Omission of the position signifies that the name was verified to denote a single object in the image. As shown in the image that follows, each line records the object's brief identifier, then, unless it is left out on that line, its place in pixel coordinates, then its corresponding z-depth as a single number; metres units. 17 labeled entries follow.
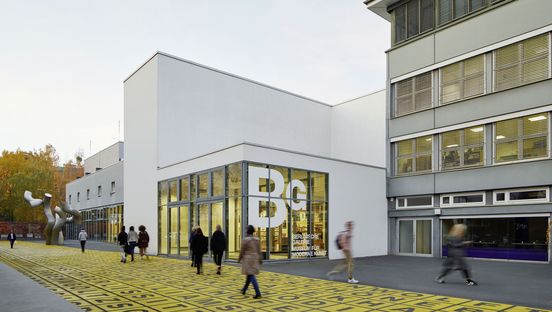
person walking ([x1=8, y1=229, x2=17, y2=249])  34.83
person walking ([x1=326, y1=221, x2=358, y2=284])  13.43
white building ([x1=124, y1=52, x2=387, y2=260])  19.89
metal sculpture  39.25
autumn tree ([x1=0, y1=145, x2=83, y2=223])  60.19
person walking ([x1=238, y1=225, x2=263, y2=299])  10.66
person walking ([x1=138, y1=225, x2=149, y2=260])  22.14
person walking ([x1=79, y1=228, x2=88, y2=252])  28.03
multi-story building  20.12
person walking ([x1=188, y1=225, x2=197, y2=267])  16.92
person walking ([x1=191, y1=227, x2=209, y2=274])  15.64
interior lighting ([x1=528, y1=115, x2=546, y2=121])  20.14
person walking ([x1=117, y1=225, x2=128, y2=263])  20.81
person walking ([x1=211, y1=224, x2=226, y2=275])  15.55
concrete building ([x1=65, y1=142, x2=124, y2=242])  42.31
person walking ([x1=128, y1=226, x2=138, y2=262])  21.30
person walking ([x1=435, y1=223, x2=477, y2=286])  12.95
